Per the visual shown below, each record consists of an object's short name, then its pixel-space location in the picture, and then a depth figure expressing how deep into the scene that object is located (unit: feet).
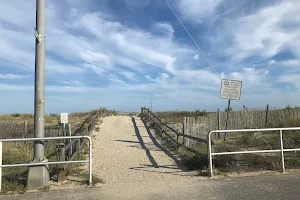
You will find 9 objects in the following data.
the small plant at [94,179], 15.92
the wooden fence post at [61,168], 15.90
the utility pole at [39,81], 15.53
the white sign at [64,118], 27.16
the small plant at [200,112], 76.51
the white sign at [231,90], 29.80
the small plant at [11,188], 14.27
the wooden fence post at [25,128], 52.44
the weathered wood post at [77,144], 25.55
